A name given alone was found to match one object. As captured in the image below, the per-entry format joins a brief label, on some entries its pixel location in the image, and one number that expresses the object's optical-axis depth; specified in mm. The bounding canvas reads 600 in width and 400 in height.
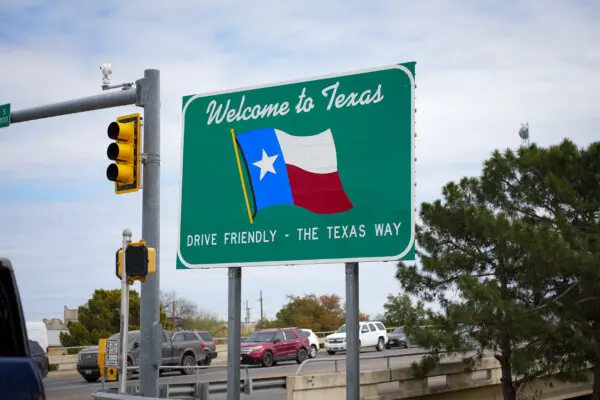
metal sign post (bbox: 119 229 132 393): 12484
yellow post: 14180
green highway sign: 12258
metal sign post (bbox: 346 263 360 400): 12070
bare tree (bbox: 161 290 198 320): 96500
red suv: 36062
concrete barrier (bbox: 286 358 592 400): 20641
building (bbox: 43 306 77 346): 102406
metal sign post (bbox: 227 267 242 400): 13156
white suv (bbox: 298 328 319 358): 40506
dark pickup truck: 30812
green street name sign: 14961
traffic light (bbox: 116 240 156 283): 12320
